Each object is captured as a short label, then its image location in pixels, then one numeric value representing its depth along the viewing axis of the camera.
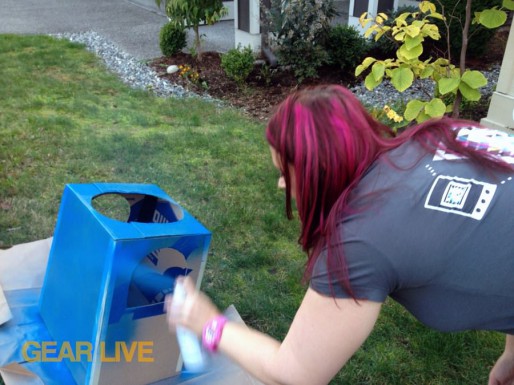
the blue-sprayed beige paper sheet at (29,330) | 1.81
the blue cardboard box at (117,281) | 1.54
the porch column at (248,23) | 5.91
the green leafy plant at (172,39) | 6.21
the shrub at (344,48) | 5.63
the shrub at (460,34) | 5.57
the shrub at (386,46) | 5.77
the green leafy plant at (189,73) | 5.59
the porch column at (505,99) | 3.60
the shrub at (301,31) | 5.37
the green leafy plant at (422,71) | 2.83
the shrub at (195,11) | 5.70
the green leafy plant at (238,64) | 5.43
